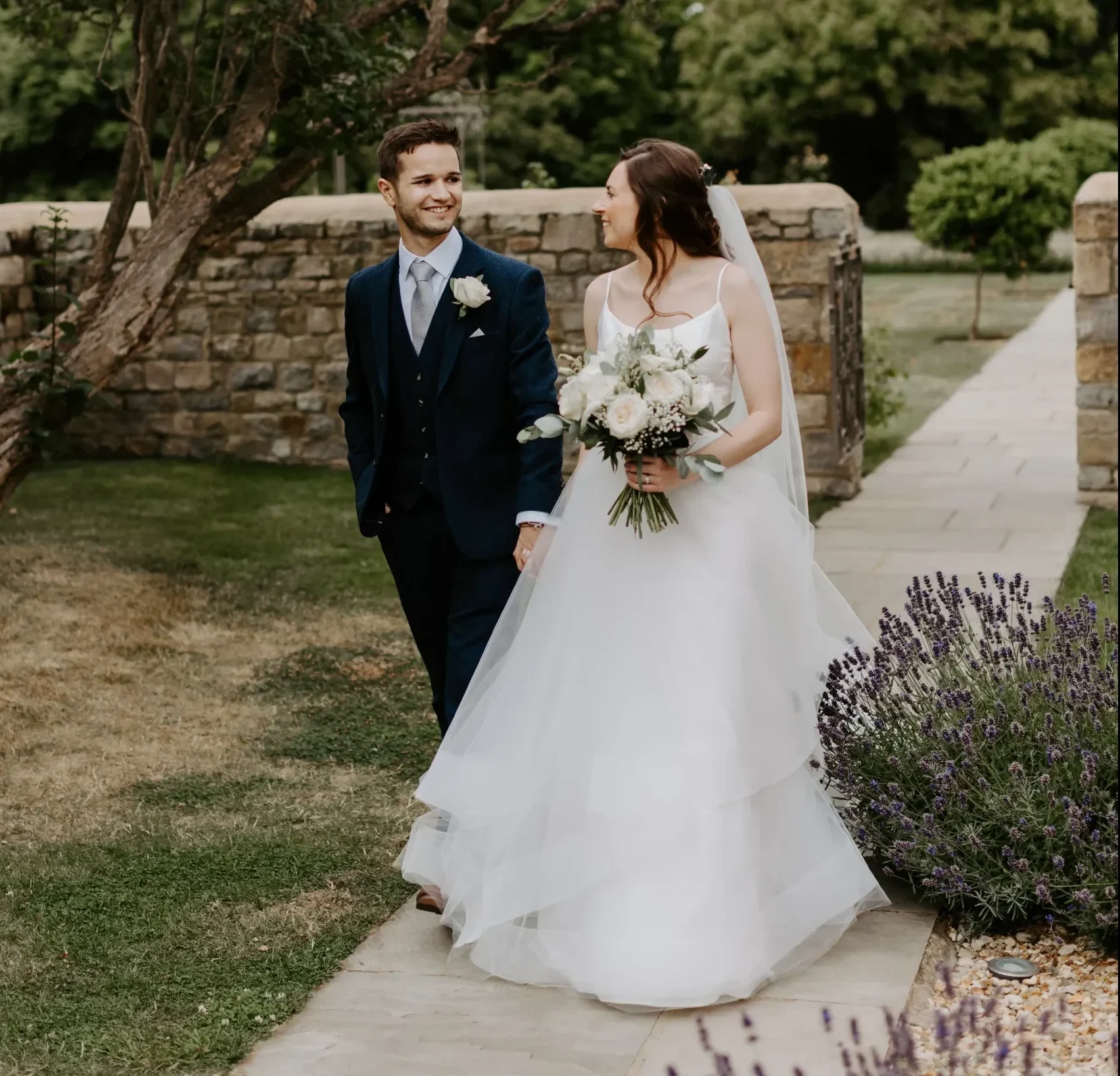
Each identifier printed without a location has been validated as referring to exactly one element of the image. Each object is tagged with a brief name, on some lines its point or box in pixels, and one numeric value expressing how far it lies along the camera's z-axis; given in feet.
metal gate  34.91
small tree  74.95
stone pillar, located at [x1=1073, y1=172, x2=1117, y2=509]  32.12
